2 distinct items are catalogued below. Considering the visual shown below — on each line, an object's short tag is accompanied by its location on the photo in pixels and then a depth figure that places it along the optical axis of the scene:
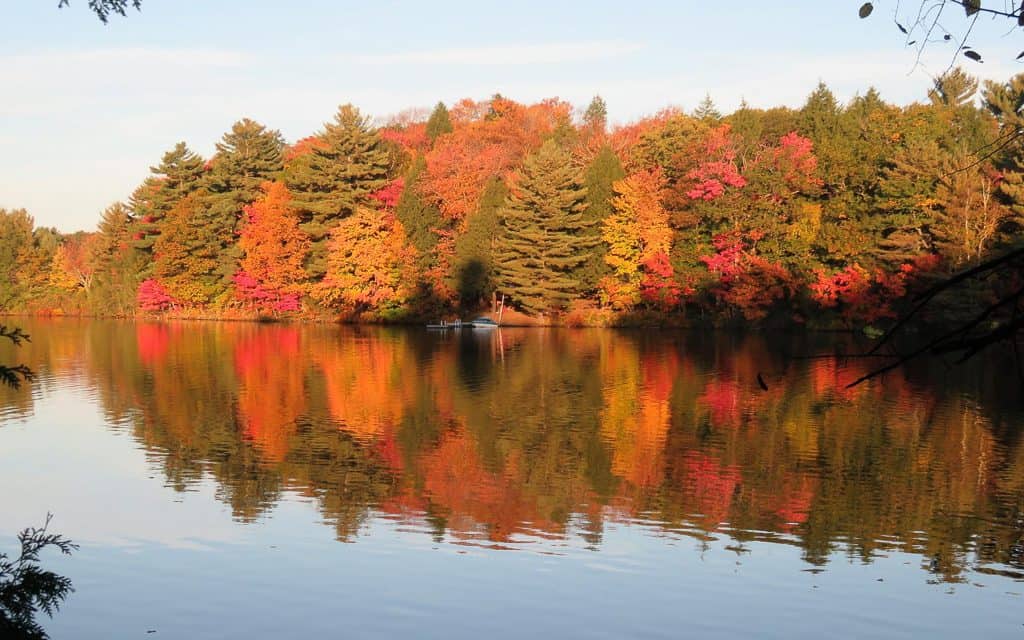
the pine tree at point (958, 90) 66.12
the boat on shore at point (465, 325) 54.31
